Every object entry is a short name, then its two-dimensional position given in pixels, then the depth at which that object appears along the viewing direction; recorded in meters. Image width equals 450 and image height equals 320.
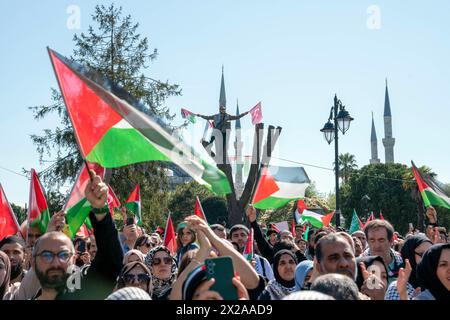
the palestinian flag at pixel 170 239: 9.37
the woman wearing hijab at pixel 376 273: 4.06
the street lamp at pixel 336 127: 15.12
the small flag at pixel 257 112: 27.89
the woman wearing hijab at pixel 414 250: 5.20
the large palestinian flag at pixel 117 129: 4.79
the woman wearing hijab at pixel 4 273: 4.03
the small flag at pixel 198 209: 9.26
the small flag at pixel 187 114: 24.97
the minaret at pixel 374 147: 112.19
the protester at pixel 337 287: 2.70
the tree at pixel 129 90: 22.95
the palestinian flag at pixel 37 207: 5.96
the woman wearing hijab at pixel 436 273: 3.85
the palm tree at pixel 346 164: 69.62
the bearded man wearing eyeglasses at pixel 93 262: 3.56
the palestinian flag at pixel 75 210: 4.78
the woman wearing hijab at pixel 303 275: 4.61
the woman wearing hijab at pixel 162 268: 5.54
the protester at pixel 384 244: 5.46
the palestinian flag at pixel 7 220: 6.63
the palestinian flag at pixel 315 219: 14.28
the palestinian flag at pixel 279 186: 11.48
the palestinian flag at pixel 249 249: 5.89
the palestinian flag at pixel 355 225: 13.09
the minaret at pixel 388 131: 107.43
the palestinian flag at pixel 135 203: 13.20
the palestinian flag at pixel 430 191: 10.18
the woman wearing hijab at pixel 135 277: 4.41
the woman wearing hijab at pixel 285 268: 5.34
